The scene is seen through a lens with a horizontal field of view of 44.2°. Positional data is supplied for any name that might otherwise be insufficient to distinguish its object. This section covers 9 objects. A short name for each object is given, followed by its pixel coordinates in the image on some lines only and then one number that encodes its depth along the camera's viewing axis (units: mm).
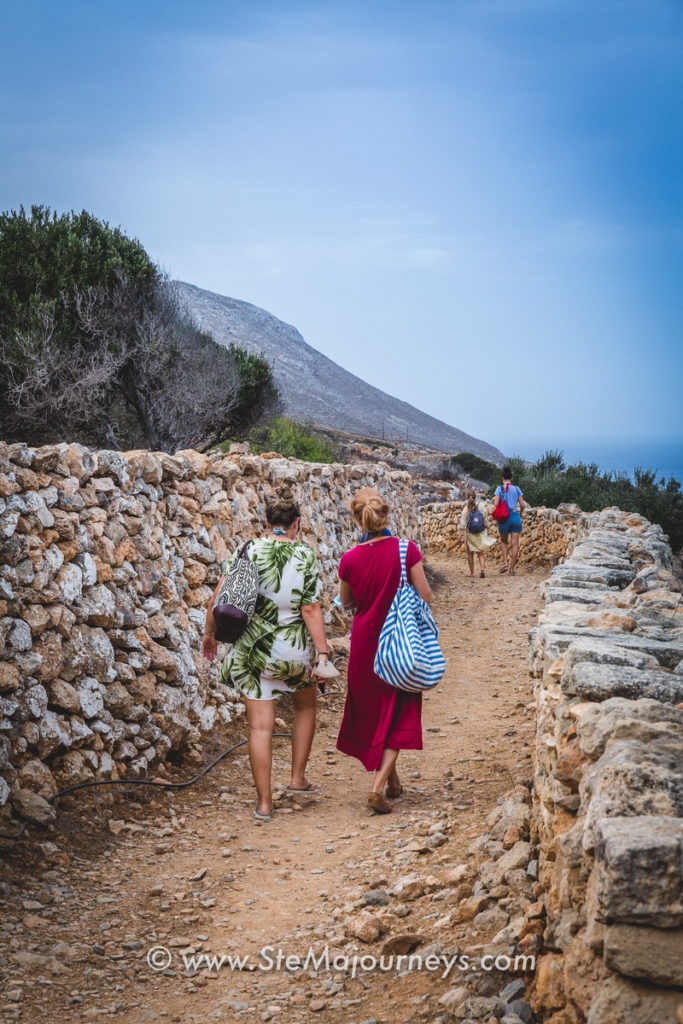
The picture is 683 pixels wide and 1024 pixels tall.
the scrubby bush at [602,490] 20625
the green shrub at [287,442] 22375
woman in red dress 5023
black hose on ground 4602
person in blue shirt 15297
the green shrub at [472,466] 41288
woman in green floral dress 4969
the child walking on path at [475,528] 15367
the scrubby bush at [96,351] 17375
